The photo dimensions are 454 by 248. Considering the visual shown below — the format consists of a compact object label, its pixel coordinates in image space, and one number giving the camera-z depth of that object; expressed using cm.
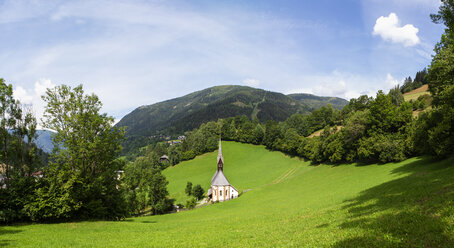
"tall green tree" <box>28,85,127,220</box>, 2408
